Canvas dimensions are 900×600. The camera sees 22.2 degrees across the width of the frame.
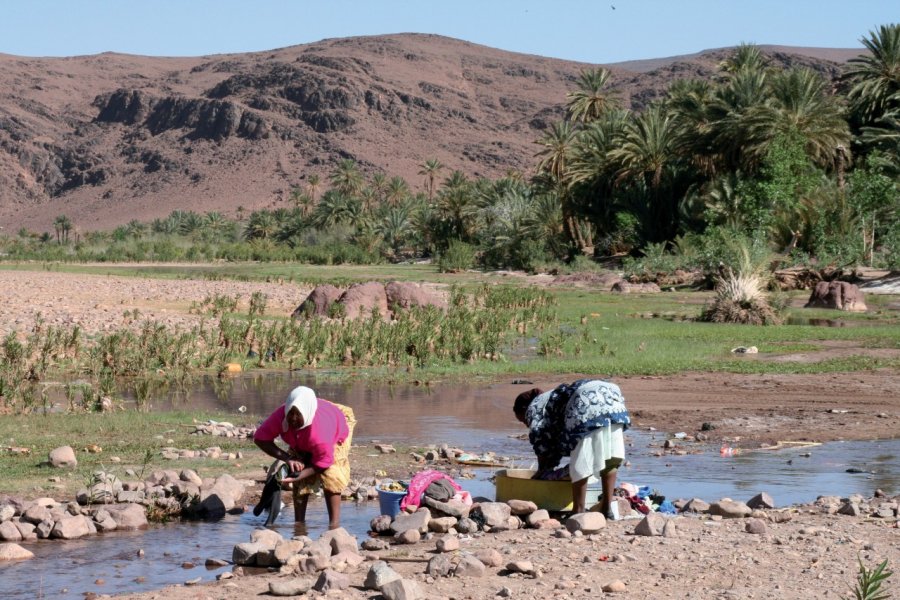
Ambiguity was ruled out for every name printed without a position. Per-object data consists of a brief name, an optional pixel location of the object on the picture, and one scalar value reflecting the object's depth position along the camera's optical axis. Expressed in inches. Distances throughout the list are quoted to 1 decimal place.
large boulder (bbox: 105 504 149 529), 673.3
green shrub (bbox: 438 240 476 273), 4358.5
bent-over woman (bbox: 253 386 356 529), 658.6
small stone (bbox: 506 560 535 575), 526.4
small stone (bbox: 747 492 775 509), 687.5
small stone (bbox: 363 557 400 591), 499.6
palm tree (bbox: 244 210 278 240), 7297.6
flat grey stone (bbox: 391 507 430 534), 639.2
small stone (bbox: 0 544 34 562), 600.0
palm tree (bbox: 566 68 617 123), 5919.1
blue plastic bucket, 683.0
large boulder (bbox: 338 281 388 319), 2101.9
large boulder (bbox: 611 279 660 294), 3066.4
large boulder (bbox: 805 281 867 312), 2377.2
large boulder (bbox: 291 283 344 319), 2106.5
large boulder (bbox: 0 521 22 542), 629.6
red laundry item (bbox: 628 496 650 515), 677.9
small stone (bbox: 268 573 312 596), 502.2
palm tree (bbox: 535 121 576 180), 5168.4
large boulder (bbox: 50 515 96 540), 642.1
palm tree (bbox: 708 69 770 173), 3803.5
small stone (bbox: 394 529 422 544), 624.4
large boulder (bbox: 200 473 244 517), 710.9
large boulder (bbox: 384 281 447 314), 2213.4
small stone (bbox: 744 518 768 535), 601.1
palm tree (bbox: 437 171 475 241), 5300.3
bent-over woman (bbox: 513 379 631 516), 640.4
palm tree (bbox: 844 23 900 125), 4219.8
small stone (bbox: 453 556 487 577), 530.0
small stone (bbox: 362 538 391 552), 607.4
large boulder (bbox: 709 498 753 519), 652.9
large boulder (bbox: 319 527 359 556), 576.6
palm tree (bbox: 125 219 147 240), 6997.3
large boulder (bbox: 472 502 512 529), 641.5
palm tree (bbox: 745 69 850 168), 3653.3
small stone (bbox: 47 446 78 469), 815.0
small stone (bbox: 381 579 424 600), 480.6
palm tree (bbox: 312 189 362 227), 6660.6
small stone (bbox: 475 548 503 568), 546.0
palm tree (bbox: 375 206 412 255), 5955.5
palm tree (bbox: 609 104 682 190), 4306.2
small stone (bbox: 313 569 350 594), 507.6
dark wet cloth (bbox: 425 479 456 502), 679.6
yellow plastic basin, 676.2
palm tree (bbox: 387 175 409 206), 7779.9
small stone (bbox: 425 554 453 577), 530.6
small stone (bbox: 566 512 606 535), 602.8
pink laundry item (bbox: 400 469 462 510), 679.0
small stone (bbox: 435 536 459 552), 583.5
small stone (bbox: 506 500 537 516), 656.9
